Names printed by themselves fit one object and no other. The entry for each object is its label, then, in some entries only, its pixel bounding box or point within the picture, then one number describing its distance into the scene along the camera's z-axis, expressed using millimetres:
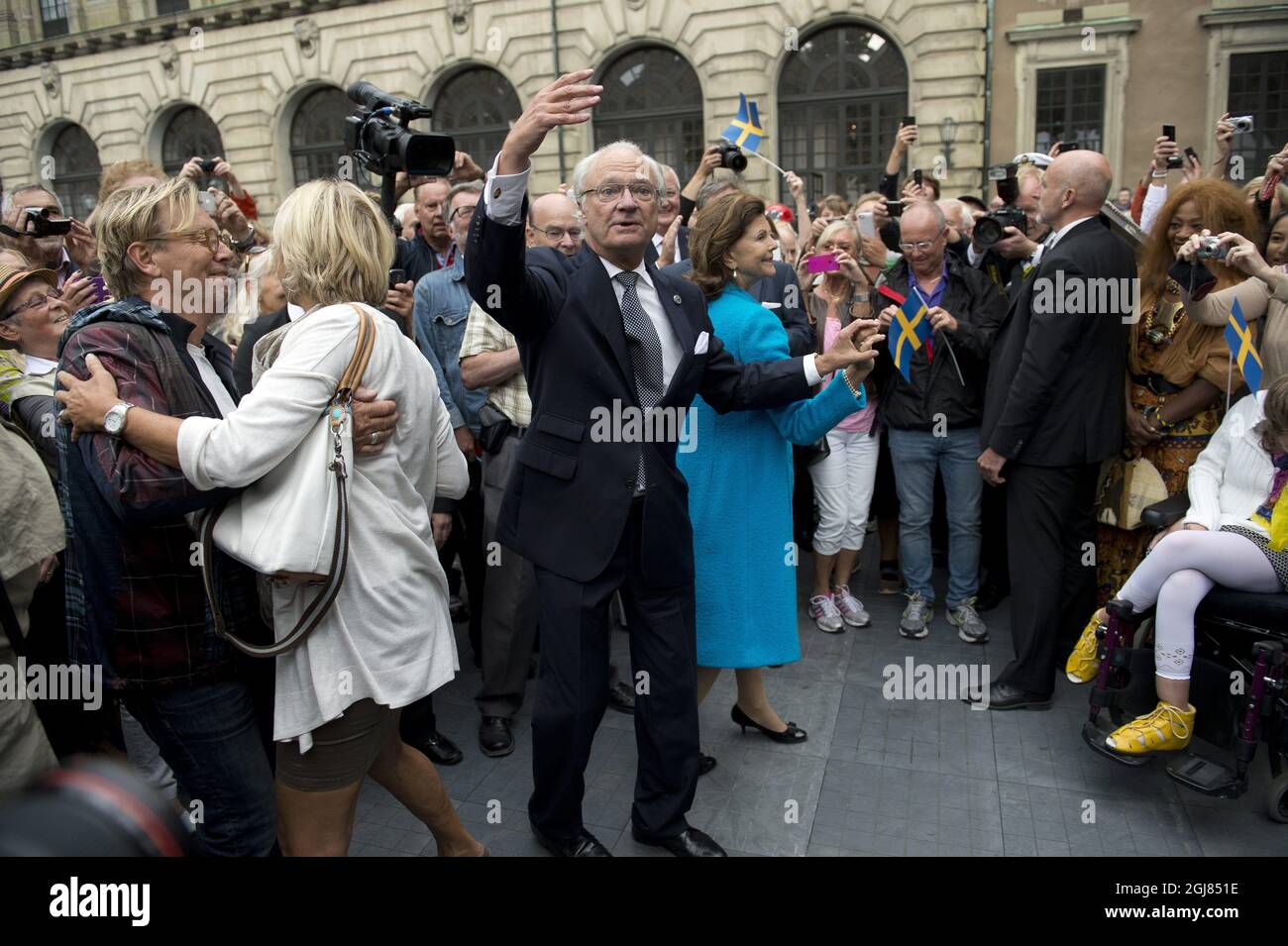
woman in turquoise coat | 3543
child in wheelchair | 3361
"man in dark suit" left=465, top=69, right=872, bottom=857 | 2885
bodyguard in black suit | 4031
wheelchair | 3172
